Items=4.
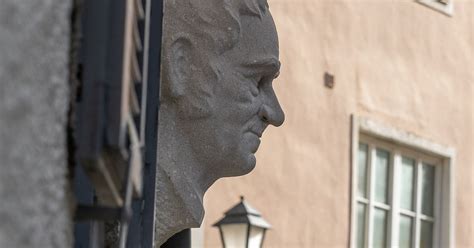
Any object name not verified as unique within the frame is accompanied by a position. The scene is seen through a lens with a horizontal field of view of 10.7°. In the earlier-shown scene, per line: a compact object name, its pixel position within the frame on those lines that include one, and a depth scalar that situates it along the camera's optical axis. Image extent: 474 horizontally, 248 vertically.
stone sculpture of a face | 6.79
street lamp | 16.23
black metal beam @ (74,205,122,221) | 4.38
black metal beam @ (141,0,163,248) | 6.29
